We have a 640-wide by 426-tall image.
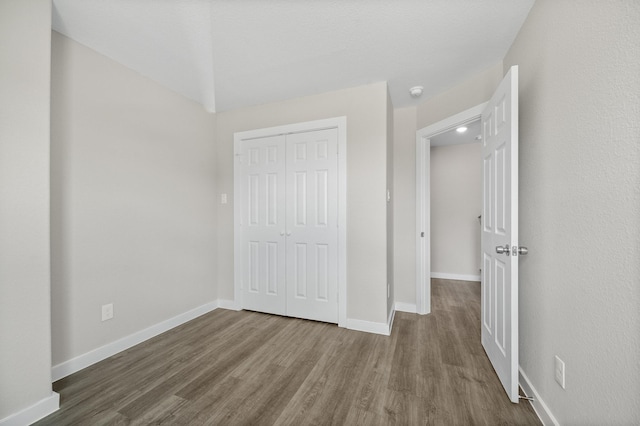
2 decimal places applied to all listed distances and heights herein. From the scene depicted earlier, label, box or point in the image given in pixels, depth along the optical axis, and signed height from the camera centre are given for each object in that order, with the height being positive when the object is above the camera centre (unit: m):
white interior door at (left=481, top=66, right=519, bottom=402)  1.50 -0.14
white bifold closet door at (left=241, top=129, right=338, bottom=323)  2.67 -0.14
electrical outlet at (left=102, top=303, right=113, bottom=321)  2.03 -0.80
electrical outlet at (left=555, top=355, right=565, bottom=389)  1.24 -0.81
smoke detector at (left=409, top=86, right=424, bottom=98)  2.55 +1.25
